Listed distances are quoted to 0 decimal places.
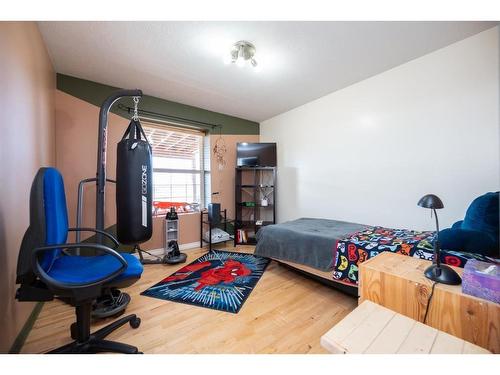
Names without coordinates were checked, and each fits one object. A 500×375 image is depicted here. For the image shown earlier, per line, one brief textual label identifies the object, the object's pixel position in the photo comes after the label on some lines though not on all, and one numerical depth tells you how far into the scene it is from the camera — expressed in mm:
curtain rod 2869
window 3266
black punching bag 1874
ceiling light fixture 1884
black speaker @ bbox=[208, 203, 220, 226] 3289
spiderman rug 1856
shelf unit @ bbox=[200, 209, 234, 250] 3335
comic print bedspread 1550
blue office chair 950
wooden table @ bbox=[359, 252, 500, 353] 883
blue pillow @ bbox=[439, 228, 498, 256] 1322
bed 1600
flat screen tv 3762
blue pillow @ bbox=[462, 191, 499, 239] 1385
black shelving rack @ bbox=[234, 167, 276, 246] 3762
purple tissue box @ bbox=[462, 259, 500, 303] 879
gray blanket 1965
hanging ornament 3727
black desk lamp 1038
